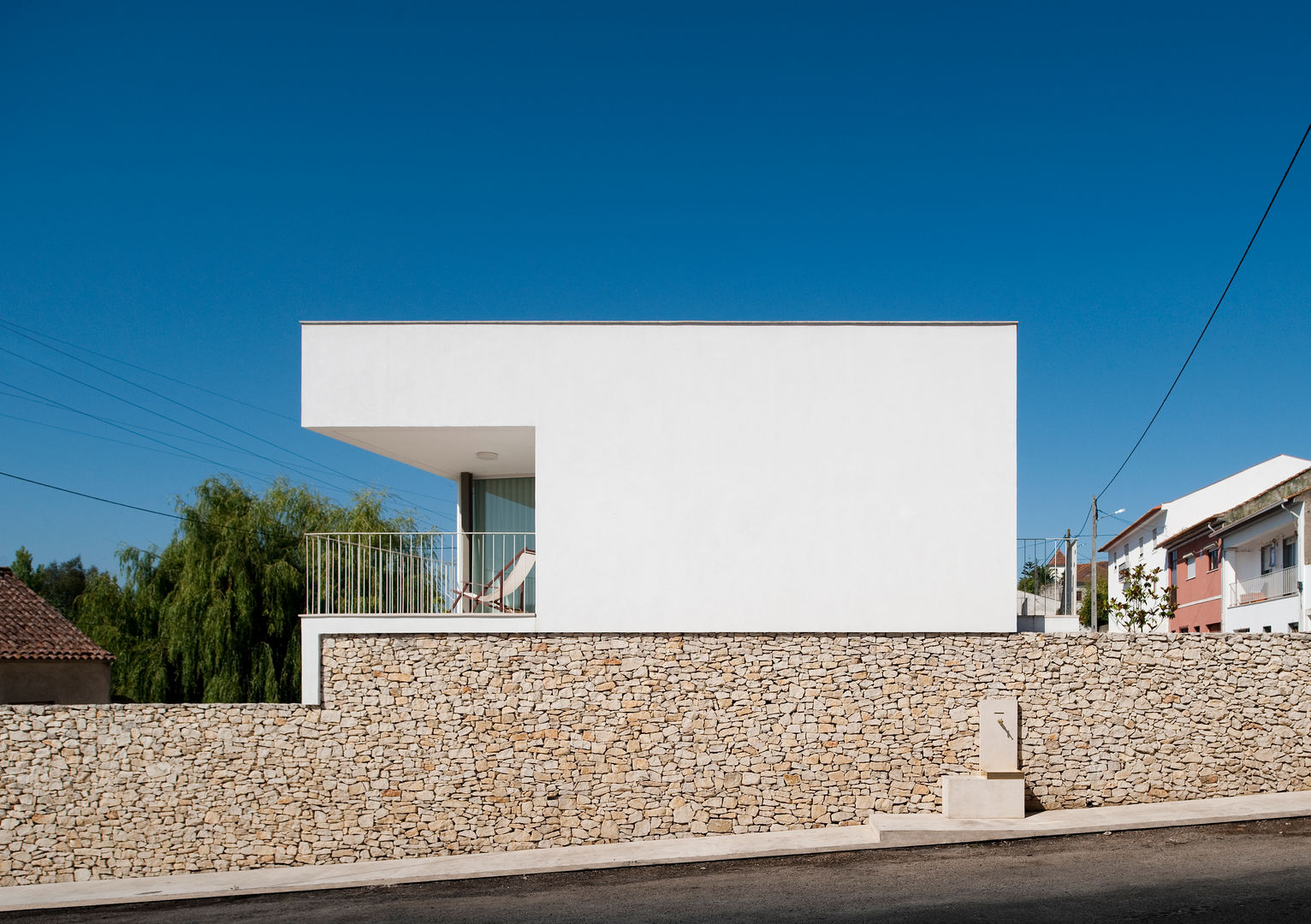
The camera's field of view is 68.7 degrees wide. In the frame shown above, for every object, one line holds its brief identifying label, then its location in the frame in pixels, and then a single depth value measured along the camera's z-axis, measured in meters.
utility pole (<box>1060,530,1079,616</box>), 13.52
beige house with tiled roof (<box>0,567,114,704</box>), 18.95
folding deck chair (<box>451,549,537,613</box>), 14.41
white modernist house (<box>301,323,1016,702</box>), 12.88
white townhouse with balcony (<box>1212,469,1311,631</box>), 22.47
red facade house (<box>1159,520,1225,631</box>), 28.44
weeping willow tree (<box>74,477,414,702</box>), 21.52
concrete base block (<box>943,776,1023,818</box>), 11.45
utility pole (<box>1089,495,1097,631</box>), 19.45
